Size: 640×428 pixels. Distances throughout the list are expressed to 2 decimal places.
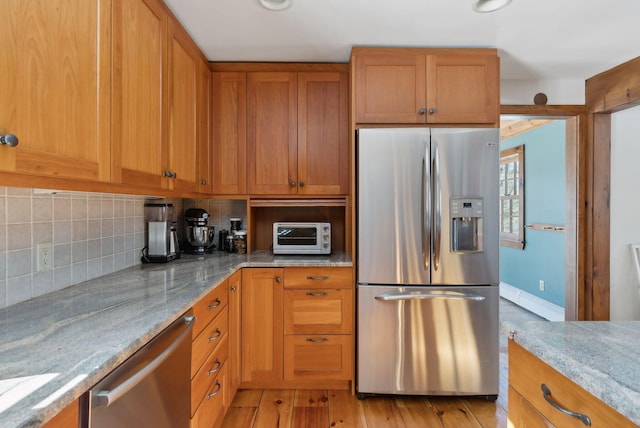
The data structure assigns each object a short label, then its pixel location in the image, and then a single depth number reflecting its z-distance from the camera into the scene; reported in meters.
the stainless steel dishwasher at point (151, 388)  0.79
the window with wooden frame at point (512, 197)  4.40
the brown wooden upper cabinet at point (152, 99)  1.35
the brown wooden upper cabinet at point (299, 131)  2.45
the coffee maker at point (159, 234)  2.09
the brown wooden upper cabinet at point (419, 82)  2.19
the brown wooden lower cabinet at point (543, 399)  0.65
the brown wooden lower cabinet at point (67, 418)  0.65
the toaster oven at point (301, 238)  2.43
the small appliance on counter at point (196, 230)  2.46
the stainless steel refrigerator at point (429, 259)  2.06
